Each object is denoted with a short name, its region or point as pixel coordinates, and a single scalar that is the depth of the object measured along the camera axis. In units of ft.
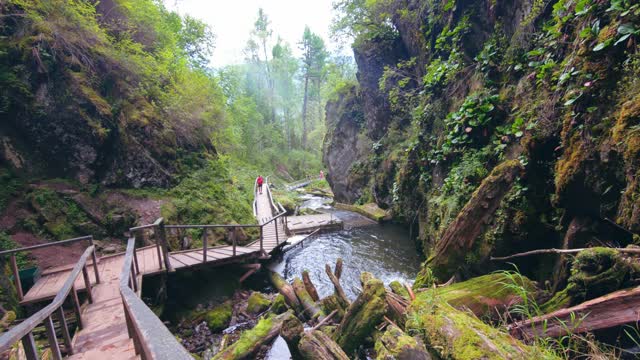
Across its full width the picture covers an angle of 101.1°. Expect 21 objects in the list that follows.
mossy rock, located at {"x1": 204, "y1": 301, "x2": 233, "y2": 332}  20.36
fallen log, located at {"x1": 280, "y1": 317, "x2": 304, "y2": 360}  14.80
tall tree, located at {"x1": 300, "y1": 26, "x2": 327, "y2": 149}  127.03
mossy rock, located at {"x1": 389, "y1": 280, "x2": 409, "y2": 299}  15.82
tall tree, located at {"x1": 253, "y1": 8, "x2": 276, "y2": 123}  121.19
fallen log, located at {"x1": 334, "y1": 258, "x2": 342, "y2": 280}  20.62
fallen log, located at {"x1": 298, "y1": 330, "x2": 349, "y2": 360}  12.65
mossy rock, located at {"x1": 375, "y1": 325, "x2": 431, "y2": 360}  7.67
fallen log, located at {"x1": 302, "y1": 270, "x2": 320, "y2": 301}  20.95
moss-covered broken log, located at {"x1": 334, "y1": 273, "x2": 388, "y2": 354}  13.65
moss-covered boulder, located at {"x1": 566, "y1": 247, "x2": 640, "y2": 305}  8.39
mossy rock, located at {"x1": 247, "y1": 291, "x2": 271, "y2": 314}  22.48
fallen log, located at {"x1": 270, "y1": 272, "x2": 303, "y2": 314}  21.64
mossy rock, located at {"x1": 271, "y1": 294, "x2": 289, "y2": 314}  21.58
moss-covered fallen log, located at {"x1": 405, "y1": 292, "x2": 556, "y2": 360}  7.54
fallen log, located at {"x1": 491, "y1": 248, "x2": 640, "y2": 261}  8.06
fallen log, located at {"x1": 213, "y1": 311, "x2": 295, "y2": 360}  15.71
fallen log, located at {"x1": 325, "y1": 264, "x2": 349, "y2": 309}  17.95
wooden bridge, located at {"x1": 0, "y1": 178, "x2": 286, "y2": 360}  5.30
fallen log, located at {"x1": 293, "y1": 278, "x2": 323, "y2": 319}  19.80
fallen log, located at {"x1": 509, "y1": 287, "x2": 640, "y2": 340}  7.58
